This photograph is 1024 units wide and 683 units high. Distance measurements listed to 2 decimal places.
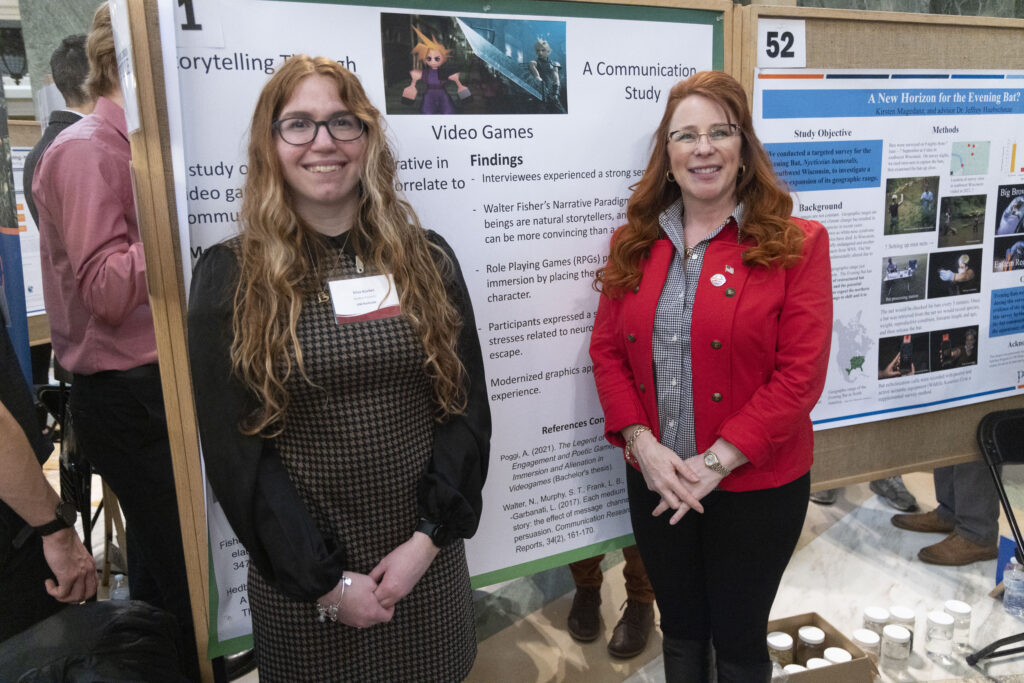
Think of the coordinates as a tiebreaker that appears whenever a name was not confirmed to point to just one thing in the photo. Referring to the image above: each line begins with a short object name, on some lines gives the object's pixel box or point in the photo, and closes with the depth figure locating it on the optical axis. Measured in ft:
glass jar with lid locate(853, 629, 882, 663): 8.03
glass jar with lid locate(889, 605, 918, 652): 8.50
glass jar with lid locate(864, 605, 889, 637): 8.58
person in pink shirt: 5.43
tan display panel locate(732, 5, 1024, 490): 6.85
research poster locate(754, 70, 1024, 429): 7.08
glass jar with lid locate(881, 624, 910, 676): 8.08
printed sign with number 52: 6.77
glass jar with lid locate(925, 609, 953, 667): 8.33
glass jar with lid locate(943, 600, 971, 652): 8.52
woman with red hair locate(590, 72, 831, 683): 5.20
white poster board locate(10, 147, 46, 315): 12.93
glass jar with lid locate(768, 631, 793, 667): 7.77
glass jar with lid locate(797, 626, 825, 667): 7.77
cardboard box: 6.99
